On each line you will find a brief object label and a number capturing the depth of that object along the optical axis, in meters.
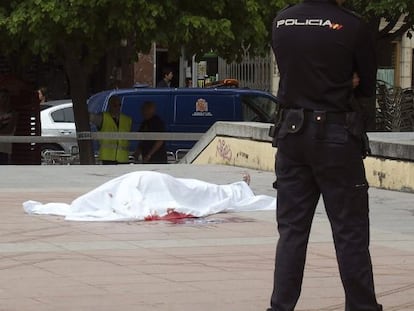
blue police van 22.27
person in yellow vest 19.19
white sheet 10.89
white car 24.00
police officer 5.66
